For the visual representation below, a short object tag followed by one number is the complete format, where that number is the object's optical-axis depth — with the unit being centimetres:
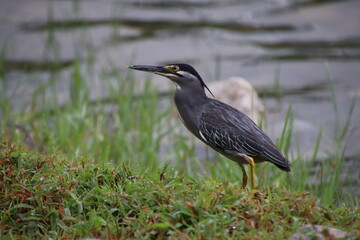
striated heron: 950
